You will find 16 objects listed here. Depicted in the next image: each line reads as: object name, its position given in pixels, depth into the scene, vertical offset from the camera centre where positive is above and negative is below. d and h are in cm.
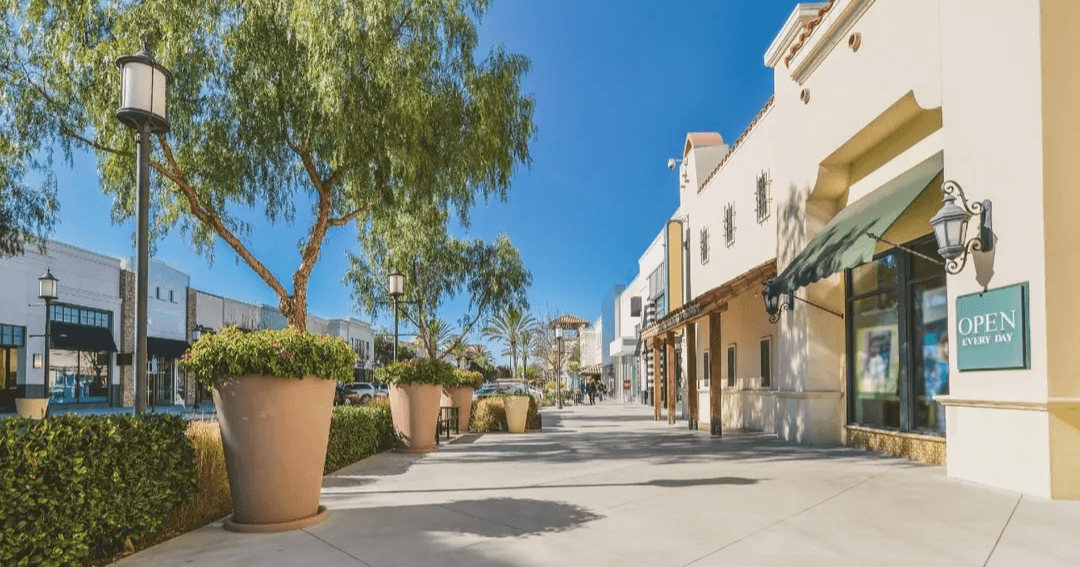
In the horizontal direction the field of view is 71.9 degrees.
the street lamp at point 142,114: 634 +197
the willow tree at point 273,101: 1122 +379
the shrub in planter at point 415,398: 1259 -100
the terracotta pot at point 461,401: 1742 -147
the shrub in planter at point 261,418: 616 -65
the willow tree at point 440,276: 2711 +247
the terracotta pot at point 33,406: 1605 -146
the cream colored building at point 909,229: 725 +145
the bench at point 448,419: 1602 -175
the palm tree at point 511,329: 5178 +74
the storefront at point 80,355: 3222 -71
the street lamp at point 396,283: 1725 +130
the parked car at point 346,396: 3609 -287
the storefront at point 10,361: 2904 -83
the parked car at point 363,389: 3946 -278
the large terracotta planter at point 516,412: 1828 -180
